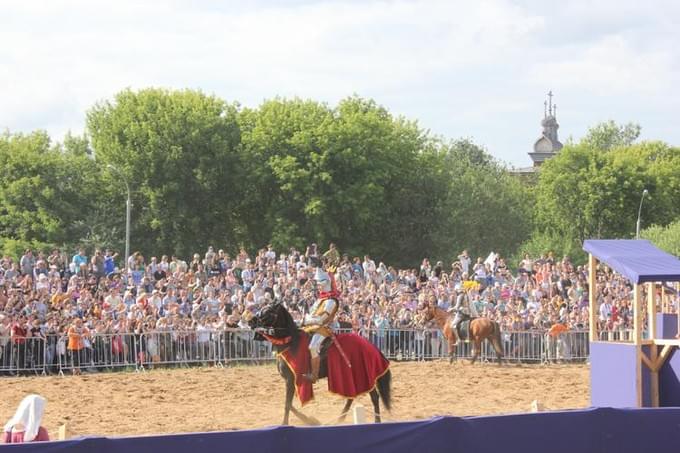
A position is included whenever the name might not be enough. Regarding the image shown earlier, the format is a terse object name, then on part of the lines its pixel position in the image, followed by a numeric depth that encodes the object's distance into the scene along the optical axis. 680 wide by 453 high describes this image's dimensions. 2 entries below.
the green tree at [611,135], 88.31
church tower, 138.12
